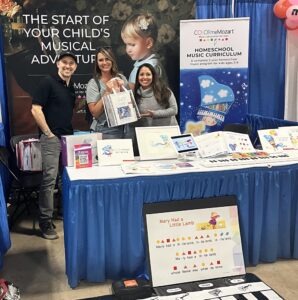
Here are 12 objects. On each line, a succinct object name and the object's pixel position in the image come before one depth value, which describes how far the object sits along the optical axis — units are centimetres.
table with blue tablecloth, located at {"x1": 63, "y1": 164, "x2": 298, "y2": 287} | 245
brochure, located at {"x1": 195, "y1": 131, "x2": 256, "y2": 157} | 288
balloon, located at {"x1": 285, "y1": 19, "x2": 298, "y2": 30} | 445
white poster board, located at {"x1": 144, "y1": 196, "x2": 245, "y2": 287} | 248
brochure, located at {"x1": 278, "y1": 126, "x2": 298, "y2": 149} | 311
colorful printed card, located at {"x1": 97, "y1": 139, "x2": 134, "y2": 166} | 277
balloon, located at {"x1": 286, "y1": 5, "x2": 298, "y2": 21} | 434
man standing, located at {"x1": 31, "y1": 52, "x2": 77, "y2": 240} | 322
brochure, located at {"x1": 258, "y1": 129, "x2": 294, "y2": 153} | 305
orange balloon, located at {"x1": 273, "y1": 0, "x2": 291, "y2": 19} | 446
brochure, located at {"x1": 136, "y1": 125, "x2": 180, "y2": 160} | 289
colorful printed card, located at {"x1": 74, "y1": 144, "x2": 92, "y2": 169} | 269
